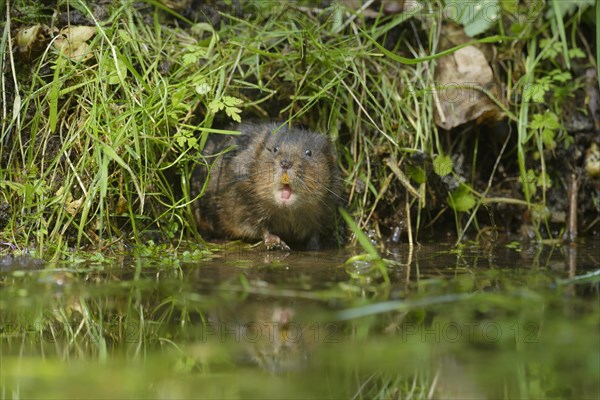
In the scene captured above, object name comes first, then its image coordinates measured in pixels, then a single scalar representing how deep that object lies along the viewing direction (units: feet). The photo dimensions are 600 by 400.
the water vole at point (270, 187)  34.35
